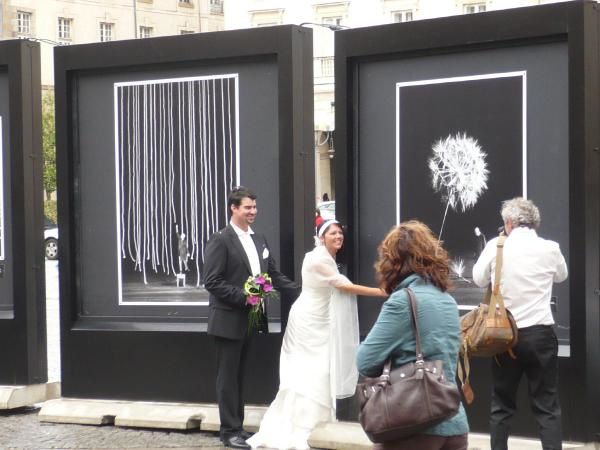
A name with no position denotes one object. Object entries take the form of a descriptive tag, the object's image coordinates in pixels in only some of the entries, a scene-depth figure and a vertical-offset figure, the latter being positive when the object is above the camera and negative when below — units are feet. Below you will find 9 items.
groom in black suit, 27.99 -2.38
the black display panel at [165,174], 30.37 +0.41
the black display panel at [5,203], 33.42 -0.30
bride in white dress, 28.17 -3.92
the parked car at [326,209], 105.29 -1.83
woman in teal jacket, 16.43 -1.77
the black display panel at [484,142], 25.41 +0.97
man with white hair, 23.41 -2.43
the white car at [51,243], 115.03 -4.74
